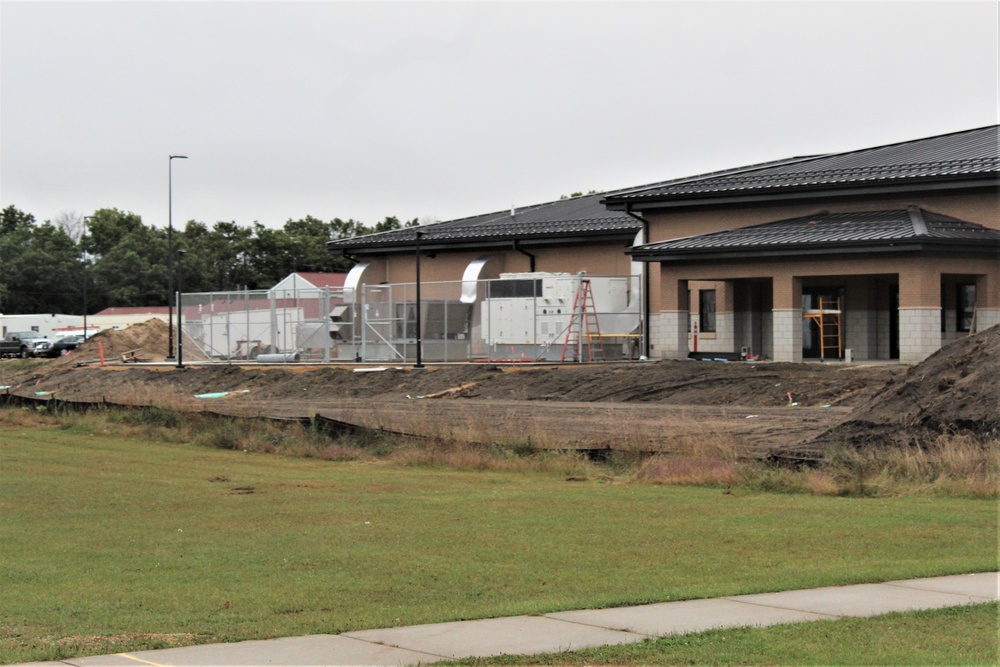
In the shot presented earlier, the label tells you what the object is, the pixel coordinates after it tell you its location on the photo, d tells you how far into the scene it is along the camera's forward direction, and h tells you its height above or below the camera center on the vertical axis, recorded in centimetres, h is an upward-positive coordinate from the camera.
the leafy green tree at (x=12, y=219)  15000 +1442
